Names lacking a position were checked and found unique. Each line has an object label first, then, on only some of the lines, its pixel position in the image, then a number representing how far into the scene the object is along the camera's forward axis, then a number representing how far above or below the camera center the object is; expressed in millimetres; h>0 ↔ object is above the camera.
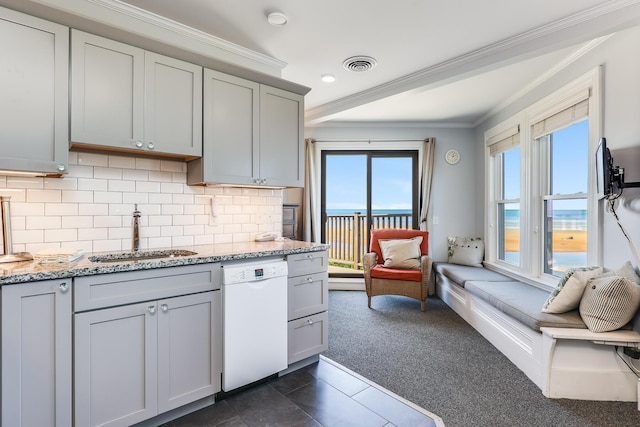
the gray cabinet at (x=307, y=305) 2473 -720
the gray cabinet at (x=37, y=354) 1424 -640
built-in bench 2098 -954
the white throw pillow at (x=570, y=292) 2260 -547
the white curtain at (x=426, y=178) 4781 +517
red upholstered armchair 3916 -797
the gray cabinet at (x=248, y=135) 2414 +627
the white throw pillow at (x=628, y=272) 2132 -392
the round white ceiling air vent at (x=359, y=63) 2852 +1345
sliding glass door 5070 +307
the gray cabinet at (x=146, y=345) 1613 -722
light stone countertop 1469 -268
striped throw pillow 2029 -570
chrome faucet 2314 -144
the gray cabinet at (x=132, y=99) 1894 +718
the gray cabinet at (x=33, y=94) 1675 +630
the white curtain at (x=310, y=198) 4910 +227
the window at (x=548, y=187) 2701 +276
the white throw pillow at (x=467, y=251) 4359 -511
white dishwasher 2072 -722
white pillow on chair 4125 -518
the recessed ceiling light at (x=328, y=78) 3209 +1352
